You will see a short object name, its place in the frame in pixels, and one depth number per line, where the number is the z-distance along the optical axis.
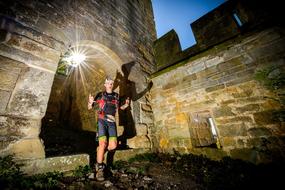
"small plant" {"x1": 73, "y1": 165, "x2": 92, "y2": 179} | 2.23
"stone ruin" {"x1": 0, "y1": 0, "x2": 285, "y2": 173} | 2.24
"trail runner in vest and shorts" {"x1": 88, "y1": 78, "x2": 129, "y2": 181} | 2.68
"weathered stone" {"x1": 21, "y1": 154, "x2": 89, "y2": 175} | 2.01
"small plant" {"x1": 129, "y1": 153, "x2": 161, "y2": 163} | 3.29
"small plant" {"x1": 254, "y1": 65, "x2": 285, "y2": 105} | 2.66
